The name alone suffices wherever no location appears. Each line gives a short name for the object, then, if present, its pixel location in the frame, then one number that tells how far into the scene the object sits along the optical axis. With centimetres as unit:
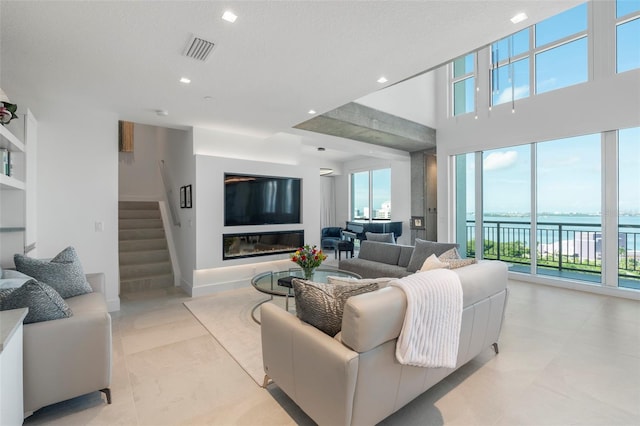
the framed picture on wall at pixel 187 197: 452
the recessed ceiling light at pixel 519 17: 193
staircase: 472
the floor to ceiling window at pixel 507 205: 529
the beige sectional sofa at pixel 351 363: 139
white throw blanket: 154
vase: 345
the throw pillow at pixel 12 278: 193
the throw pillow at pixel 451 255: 291
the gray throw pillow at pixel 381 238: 494
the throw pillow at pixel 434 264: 239
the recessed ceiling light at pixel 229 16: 184
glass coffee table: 312
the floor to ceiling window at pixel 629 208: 418
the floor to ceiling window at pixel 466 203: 599
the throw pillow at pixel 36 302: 171
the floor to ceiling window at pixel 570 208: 458
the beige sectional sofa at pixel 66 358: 170
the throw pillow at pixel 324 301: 160
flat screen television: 458
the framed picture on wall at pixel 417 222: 702
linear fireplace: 459
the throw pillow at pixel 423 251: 380
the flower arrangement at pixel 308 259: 338
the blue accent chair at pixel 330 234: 822
